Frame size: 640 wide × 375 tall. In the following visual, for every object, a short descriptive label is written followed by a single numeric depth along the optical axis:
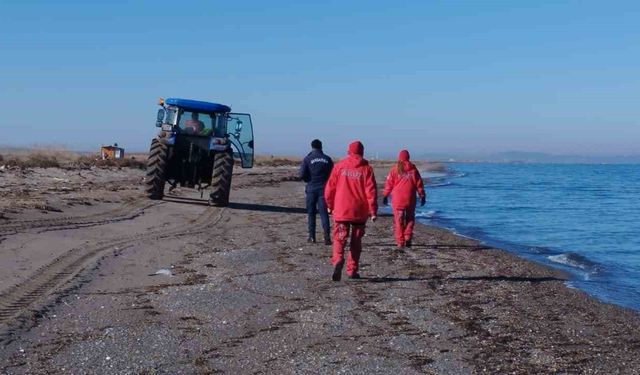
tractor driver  21.53
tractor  21.05
